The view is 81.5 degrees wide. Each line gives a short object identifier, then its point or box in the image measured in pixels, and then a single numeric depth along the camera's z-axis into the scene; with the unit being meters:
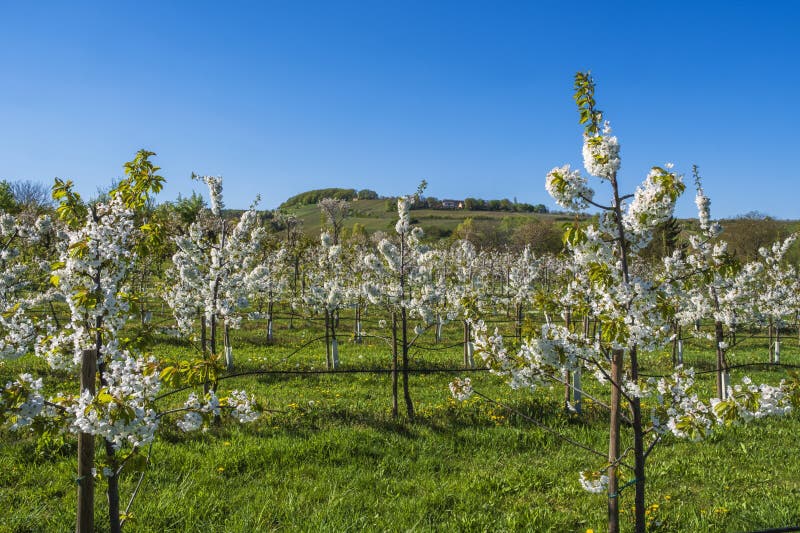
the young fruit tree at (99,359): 3.15
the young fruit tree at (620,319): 3.70
